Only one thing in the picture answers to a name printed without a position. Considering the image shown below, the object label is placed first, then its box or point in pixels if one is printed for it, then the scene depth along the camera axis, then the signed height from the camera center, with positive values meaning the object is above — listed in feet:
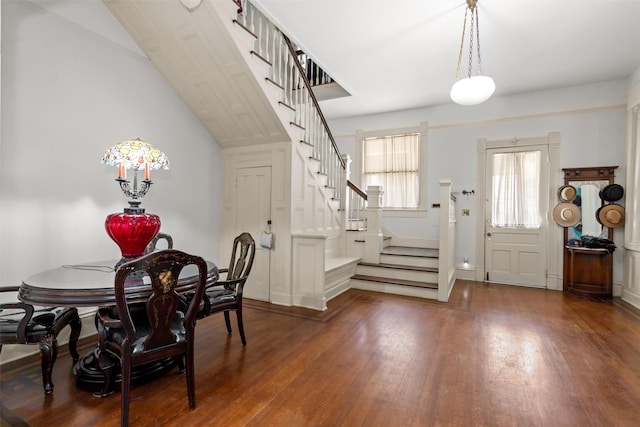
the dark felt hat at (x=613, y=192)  15.31 +1.25
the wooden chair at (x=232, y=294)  8.73 -2.59
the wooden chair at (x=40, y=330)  6.48 -2.69
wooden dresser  15.28 -2.23
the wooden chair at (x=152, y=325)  5.59 -2.37
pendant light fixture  9.89 +4.24
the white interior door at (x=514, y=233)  17.25 -1.06
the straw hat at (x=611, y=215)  15.24 +0.06
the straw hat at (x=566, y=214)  16.22 +0.09
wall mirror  15.84 +1.18
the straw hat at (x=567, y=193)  16.28 +1.25
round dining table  5.86 -1.65
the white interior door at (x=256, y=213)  14.15 -0.07
